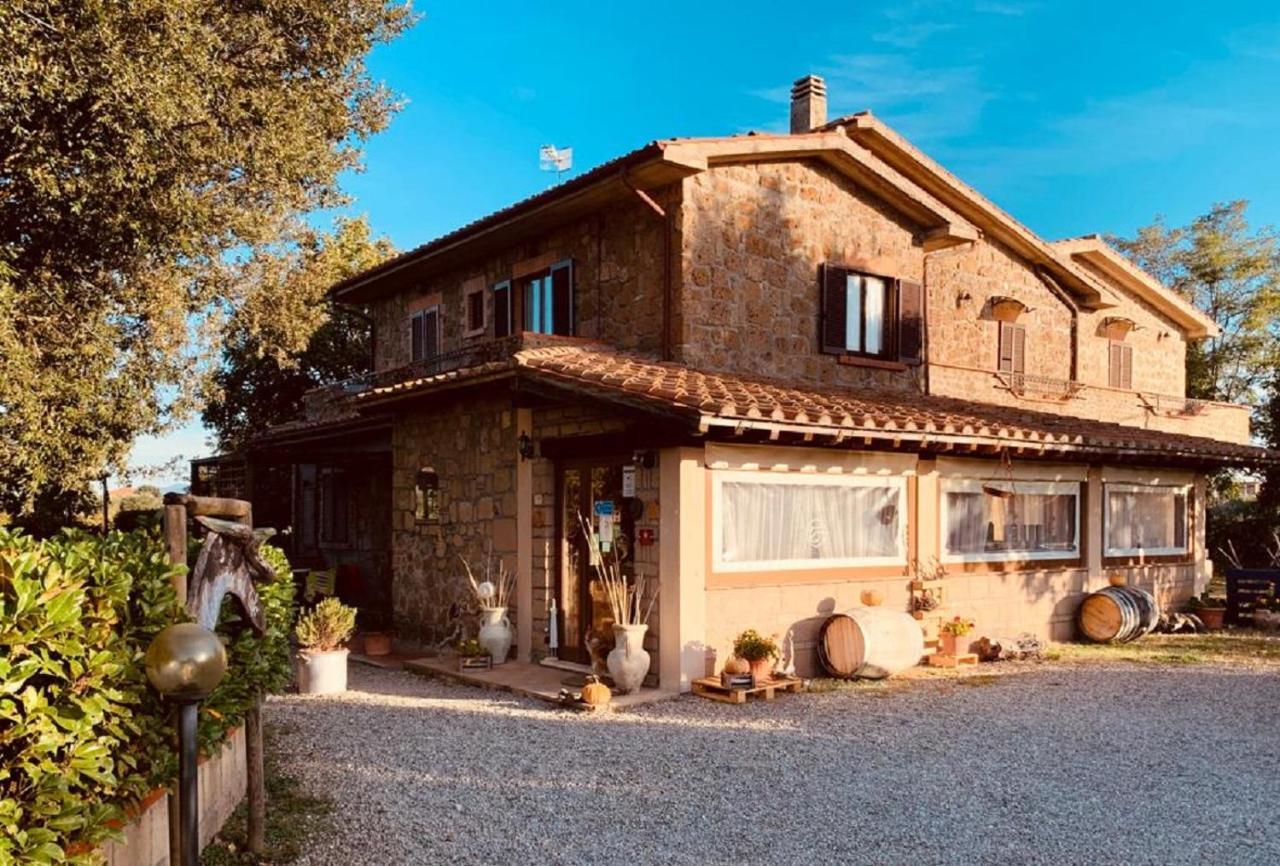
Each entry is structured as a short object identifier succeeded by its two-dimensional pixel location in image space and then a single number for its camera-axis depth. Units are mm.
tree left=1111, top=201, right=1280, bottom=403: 30422
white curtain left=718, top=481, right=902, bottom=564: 9664
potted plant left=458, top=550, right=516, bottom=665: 10609
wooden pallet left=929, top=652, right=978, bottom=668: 10891
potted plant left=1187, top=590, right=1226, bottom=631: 14680
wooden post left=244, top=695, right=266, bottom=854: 4855
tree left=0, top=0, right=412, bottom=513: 9297
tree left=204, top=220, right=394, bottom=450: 25141
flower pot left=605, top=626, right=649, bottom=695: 8945
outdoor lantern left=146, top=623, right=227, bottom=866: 3430
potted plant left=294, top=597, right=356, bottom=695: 9266
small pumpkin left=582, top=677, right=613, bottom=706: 8414
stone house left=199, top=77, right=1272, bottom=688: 9570
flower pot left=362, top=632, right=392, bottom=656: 12109
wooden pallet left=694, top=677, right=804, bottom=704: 8773
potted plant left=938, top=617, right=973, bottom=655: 10992
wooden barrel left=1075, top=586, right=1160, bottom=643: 12727
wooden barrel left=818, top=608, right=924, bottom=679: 9703
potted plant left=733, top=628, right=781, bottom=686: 9086
